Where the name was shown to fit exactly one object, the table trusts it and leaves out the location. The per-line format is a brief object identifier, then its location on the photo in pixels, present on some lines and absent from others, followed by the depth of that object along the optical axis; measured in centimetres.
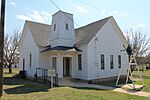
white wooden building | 1181
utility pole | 656
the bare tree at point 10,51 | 2051
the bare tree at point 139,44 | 2169
